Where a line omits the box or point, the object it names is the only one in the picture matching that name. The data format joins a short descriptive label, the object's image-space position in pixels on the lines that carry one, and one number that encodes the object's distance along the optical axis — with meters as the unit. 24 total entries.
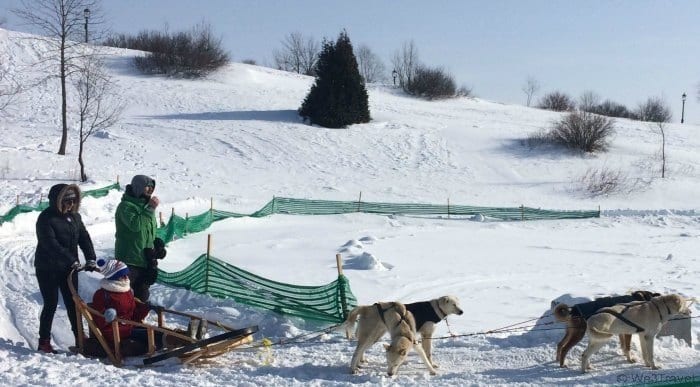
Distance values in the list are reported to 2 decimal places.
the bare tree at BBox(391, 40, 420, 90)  59.89
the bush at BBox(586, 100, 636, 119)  59.44
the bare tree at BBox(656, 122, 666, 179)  32.97
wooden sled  6.23
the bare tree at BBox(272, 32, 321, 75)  75.19
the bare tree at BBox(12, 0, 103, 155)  26.91
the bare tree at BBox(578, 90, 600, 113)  54.03
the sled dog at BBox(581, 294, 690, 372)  6.04
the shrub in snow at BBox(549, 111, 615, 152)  36.59
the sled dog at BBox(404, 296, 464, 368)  6.60
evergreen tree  38.03
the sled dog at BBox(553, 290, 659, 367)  6.38
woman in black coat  6.60
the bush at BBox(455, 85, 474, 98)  54.22
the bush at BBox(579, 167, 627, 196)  31.30
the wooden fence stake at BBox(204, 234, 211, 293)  9.45
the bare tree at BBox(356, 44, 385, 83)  75.68
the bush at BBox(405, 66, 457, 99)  51.97
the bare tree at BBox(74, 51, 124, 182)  27.12
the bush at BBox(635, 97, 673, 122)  56.84
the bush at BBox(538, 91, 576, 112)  59.88
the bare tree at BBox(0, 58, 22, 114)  36.50
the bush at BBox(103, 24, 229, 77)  46.69
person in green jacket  7.55
